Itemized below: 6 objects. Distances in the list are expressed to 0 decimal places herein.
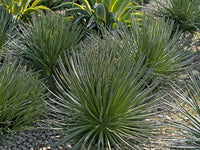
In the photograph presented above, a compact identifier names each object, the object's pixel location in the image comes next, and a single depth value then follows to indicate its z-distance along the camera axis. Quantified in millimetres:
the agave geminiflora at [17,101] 2248
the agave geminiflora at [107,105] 2117
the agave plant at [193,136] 2043
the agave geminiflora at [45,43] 3043
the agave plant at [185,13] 4418
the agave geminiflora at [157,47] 3090
